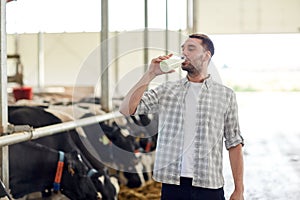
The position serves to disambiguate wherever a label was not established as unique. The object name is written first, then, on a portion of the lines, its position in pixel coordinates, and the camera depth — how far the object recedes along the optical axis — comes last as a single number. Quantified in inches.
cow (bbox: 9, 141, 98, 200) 174.1
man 99.1
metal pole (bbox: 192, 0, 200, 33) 486.6
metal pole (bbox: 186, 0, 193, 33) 484.4
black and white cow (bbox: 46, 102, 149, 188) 245.6
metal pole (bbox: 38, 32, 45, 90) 581.9
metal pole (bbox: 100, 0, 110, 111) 242.5
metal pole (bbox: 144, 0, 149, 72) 294.2
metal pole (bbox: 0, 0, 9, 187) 137.1
